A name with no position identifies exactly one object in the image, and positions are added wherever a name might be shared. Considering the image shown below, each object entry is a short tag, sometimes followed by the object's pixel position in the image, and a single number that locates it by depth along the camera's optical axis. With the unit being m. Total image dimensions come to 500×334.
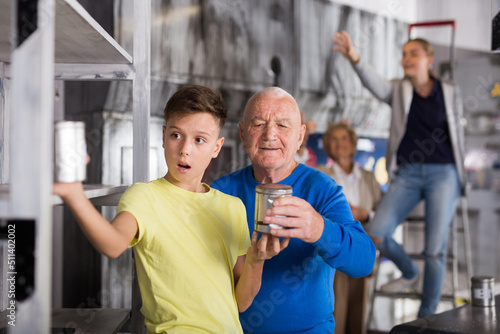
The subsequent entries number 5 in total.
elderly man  1.33
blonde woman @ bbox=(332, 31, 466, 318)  2.75
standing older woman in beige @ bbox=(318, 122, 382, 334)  2.80
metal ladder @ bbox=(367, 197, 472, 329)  2.98
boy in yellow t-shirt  1.02
